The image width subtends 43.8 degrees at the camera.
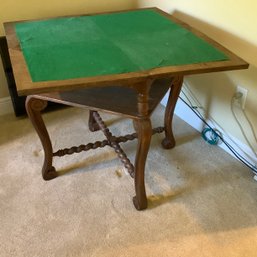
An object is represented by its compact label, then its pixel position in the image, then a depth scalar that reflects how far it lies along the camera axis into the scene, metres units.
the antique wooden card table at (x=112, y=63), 1.17
